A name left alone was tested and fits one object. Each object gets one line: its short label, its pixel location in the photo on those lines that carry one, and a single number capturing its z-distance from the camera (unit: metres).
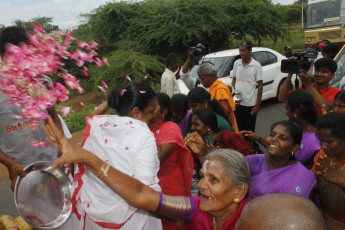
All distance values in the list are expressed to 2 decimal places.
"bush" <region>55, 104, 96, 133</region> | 8.72
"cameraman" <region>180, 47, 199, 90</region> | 6.24
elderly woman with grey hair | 1.67
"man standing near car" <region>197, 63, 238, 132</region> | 4.20
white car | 7.69
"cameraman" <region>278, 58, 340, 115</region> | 3.73
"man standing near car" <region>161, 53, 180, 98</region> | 5.42
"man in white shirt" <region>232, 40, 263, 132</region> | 5.36
